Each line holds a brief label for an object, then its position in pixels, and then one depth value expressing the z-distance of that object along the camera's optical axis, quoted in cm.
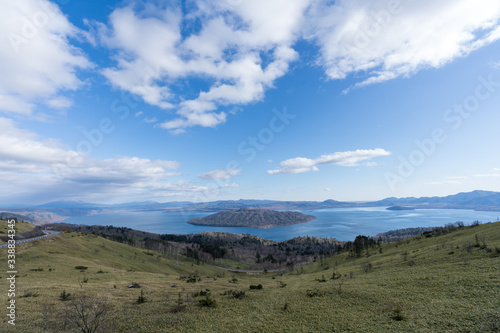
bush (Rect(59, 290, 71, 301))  2549
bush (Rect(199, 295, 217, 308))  2375
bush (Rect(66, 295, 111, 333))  1864
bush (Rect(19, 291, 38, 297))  2631
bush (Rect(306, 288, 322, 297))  2606
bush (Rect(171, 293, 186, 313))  2219
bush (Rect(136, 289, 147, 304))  2503
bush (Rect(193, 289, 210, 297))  2781
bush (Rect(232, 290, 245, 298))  2748
